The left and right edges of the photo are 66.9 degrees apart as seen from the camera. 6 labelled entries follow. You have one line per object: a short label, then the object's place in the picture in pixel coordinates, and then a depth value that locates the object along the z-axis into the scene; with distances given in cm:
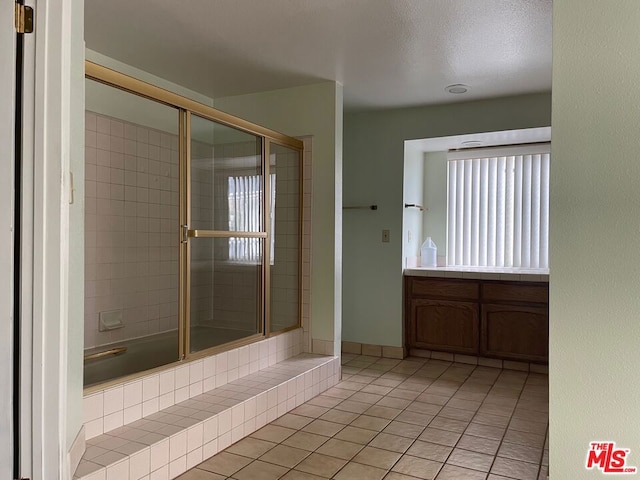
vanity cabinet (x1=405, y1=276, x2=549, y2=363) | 390
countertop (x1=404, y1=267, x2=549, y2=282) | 391
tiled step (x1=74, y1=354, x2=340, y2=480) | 192
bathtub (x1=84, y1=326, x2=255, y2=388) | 259
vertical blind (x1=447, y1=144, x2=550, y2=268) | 437
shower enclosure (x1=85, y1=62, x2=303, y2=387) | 284
